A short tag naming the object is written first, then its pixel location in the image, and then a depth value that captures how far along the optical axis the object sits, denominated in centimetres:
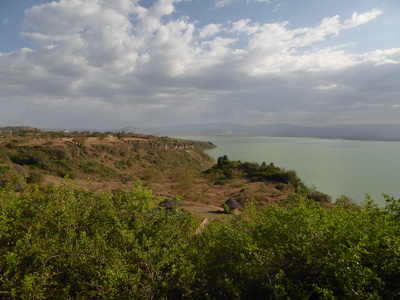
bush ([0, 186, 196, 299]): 405
